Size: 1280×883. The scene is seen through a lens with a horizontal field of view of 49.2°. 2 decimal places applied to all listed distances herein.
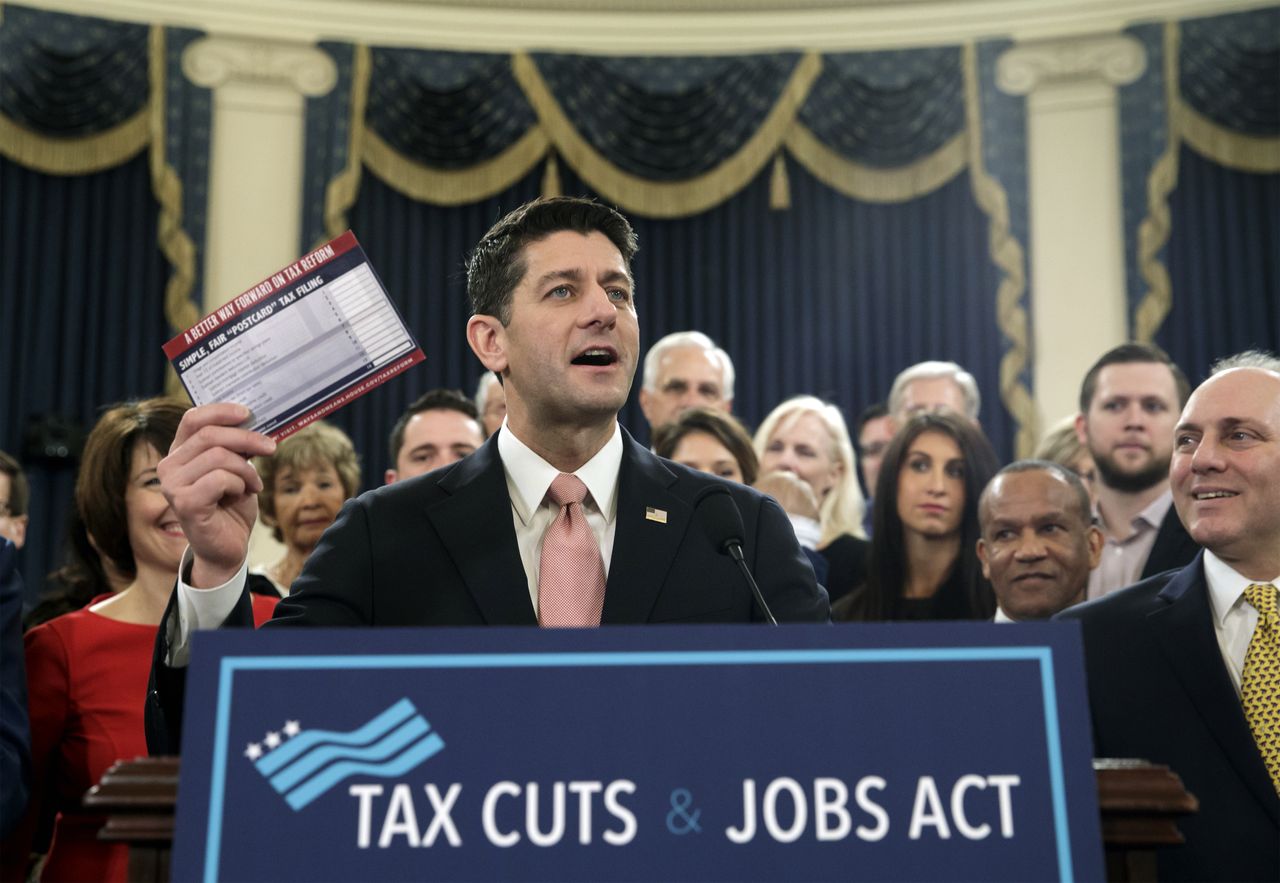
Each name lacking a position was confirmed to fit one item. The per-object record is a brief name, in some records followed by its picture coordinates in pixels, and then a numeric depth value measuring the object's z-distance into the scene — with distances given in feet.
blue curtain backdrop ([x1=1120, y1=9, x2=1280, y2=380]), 23.41
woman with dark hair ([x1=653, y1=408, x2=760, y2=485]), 11.66
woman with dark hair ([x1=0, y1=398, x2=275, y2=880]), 7.32
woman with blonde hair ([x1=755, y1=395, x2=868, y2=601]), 13.61
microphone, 5.29
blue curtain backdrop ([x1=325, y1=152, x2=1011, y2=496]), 25.32
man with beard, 11.43
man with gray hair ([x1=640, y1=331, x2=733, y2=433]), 14.12
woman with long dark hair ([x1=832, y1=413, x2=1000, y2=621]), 10.83
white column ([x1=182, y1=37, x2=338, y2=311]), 24.84
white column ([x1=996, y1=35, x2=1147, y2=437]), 24.09
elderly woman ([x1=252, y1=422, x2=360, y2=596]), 11.41
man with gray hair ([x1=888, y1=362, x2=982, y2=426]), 14.65
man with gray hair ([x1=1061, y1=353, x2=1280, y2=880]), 6.38
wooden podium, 3.91
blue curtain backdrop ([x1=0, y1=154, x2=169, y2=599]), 23.93
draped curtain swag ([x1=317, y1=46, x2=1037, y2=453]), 25.27
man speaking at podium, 5.56
